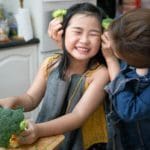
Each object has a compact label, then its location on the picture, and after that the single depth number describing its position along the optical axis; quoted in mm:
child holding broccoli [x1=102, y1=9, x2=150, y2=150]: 957
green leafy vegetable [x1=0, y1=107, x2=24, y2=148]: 941
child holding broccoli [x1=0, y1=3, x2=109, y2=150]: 1170
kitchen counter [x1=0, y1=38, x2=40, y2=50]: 2154
